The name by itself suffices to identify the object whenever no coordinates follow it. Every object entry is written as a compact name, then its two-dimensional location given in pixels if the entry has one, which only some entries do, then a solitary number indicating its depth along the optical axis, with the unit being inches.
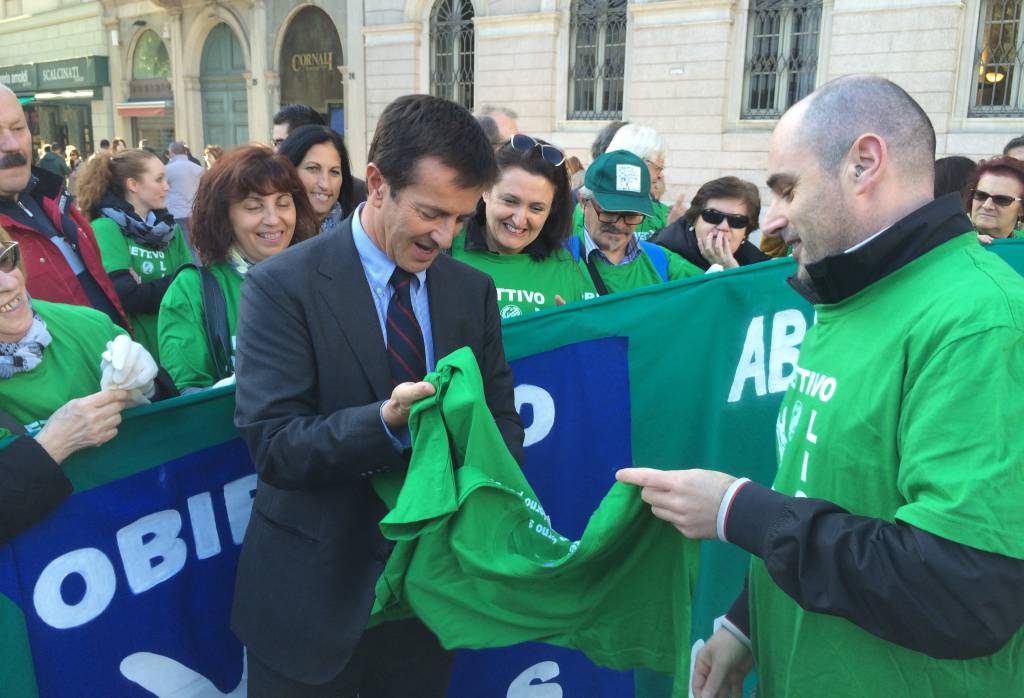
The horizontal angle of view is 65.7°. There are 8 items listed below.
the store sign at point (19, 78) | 1088.8
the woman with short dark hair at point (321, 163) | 152.2
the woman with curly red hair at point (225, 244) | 102.1
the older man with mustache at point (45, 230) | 118.3
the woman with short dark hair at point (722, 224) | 150.3
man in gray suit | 67.9
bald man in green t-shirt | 47.5
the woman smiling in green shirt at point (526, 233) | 120.1
